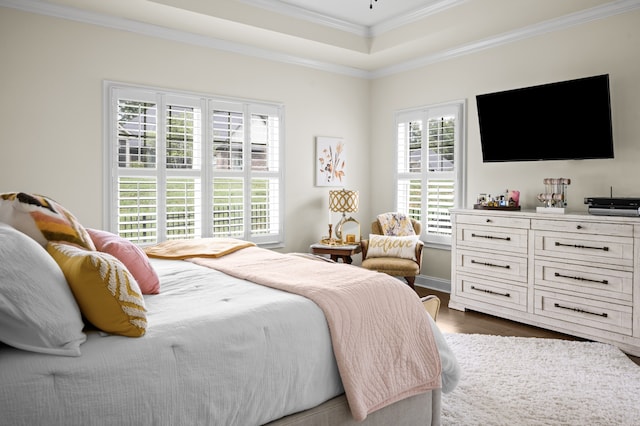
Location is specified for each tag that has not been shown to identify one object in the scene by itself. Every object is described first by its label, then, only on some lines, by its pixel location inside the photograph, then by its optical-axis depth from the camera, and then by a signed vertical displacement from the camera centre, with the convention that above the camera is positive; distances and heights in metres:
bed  1.30 -0.52
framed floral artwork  5.46 +0.54
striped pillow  1.73 -0.05
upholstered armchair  4.54 -0.56
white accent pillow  4.69 -0.40
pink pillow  2.05 -0.24
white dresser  3.33 -0.51
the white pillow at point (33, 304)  1.31 -0.29
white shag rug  2.43 -1.06
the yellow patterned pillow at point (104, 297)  1.51 -0.30
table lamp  5.05 +0.06
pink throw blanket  1.90 -0.55
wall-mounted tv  3.65 +0.74
